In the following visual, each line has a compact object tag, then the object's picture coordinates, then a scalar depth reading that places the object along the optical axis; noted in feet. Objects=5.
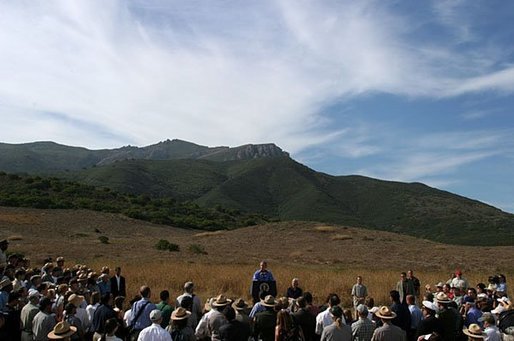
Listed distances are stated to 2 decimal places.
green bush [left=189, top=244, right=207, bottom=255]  117.93
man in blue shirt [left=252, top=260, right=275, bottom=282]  43.24
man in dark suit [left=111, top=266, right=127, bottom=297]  41.88
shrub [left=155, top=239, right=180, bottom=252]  121.46
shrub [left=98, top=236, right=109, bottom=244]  130.00
